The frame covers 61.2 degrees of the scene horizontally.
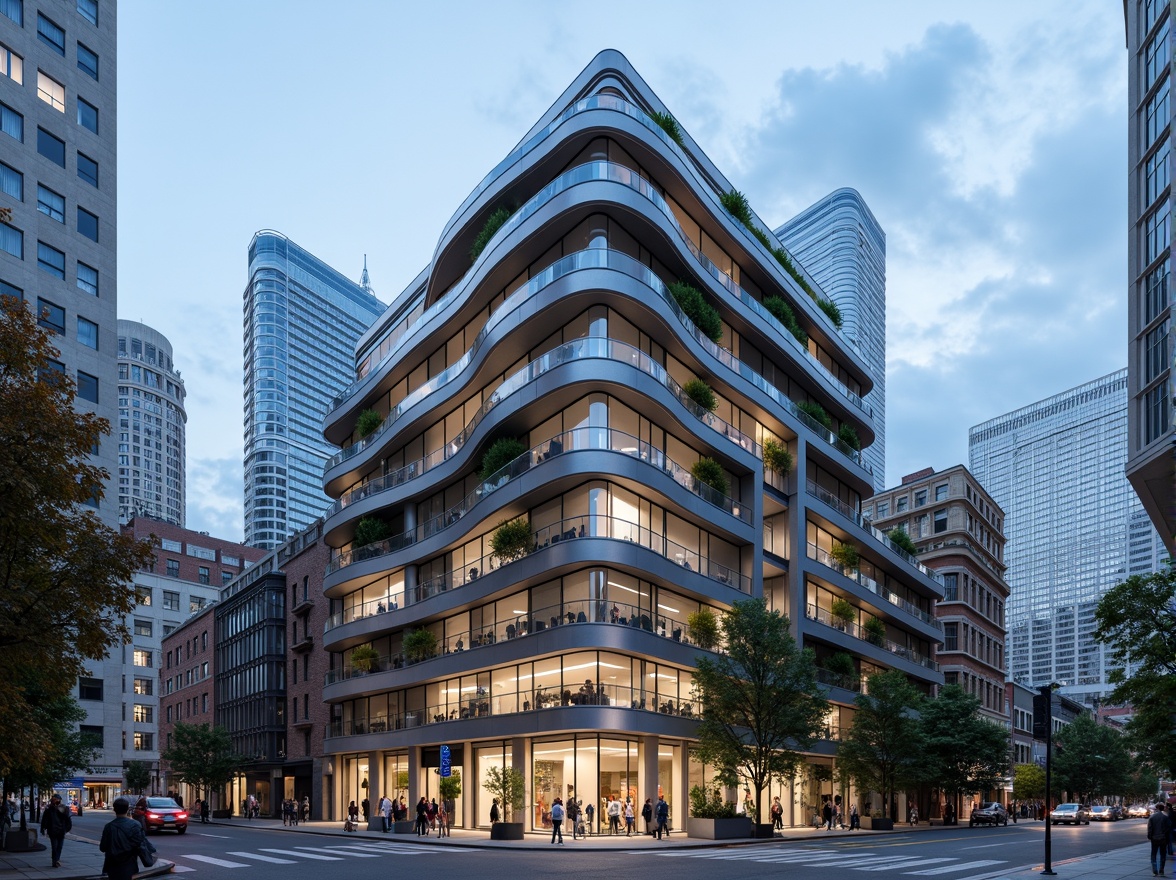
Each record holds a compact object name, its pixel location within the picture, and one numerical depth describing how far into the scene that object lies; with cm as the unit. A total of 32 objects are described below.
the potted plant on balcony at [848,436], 6527
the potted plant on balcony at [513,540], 4406
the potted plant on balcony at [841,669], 5741
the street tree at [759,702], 4038
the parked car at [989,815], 6644
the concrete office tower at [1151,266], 4584
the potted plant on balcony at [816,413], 6004
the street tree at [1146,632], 2984
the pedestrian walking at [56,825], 2692
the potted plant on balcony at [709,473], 4681
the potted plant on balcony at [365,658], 5609
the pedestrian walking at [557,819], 3459
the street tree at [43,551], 1908
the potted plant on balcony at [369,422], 6162
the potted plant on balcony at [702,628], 4547
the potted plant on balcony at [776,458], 5400
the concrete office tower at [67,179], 4997
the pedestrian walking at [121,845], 1409
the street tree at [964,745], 6228
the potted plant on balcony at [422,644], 5091
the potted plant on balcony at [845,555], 6025
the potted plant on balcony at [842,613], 5950
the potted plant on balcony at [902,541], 7328
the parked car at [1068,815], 7088
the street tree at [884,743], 5288
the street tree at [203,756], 6669
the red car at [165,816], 4366
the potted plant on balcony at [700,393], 4700
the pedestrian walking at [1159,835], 2377
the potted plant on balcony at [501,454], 4597
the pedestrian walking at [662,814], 3784
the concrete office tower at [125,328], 19739
